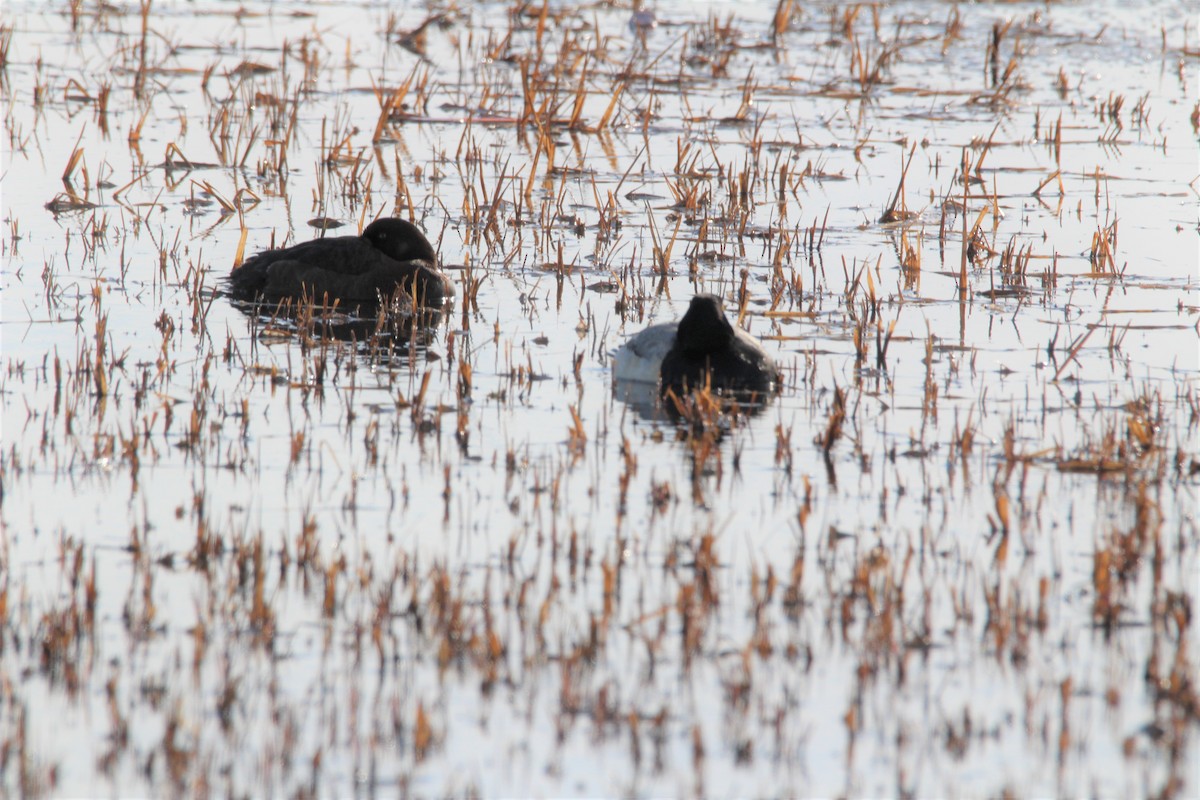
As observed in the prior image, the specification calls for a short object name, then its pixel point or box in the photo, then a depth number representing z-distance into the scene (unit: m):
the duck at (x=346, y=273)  19.59
